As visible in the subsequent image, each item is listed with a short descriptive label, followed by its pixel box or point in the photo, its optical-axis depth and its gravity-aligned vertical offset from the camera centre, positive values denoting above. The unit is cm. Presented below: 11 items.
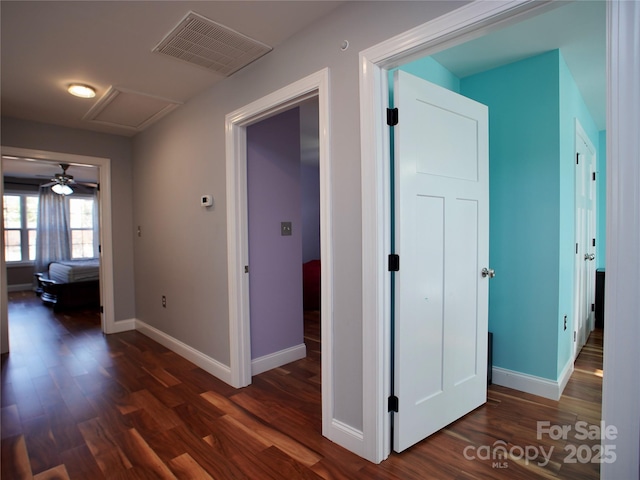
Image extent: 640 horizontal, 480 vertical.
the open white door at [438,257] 183 -15
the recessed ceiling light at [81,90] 285 +125
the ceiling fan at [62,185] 574 +89
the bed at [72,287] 560 -86
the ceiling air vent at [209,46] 204 +125
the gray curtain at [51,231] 754 +11
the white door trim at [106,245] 424 -12
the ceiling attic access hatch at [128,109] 310 +126
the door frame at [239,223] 242 +8
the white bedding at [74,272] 566 -62
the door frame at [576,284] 284 -47
